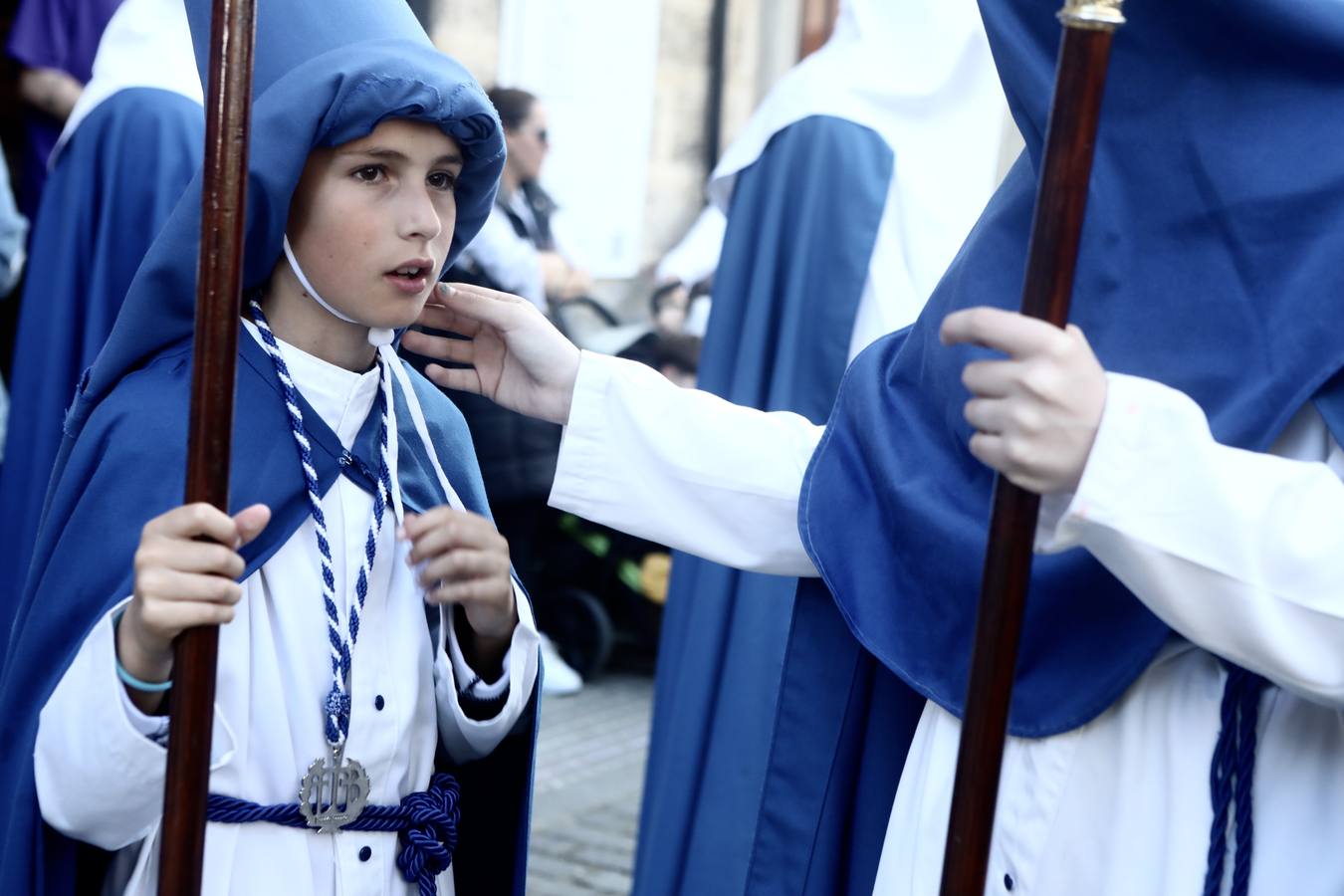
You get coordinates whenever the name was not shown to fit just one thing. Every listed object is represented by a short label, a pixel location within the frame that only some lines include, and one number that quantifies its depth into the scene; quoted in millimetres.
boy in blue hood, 1847
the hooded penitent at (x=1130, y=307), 1667
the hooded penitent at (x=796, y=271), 3576
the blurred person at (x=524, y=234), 5855
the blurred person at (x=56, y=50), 5273
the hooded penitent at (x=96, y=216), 3803
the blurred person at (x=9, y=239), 4688
